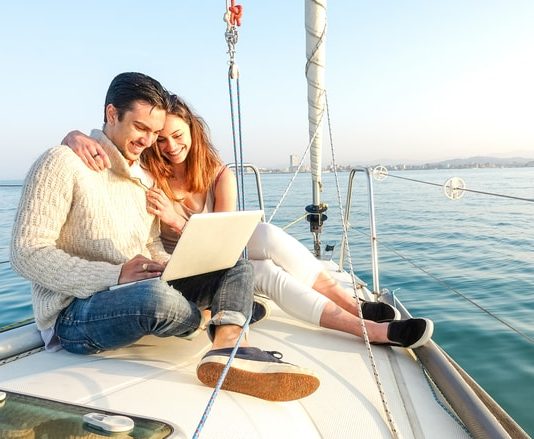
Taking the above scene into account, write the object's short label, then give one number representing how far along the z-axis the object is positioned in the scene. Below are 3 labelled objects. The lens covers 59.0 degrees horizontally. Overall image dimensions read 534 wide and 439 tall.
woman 1.84
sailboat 1.04
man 1.31
